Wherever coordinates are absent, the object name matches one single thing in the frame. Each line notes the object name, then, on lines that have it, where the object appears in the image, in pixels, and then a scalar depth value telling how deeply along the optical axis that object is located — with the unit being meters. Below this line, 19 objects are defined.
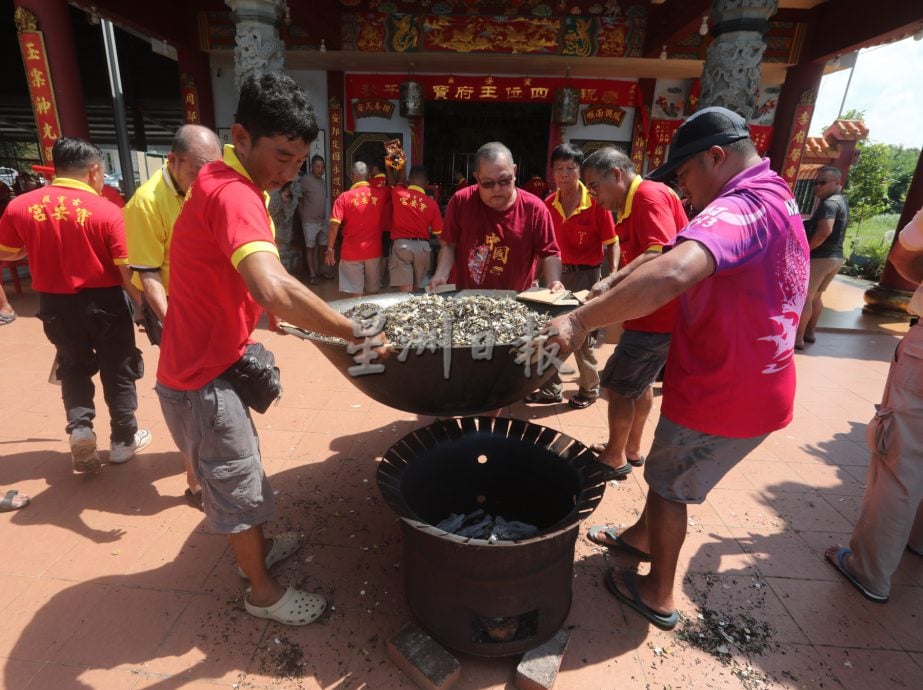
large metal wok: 1.62
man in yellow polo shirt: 2.47
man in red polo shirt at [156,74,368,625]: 1.50
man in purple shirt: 1.53
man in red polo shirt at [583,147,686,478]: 2.85
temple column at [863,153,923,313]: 7.21
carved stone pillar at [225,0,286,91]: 5.64
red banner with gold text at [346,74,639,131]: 8.48
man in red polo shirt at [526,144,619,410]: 4.05
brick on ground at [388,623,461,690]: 1.75
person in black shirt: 5.43
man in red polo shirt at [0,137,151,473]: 2.76
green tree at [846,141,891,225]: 14.88
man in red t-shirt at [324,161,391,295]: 6.11
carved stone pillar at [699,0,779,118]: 5.04
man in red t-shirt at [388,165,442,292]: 6.46
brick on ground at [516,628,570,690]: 1.76
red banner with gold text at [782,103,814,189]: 8.24
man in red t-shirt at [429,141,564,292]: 3.31
